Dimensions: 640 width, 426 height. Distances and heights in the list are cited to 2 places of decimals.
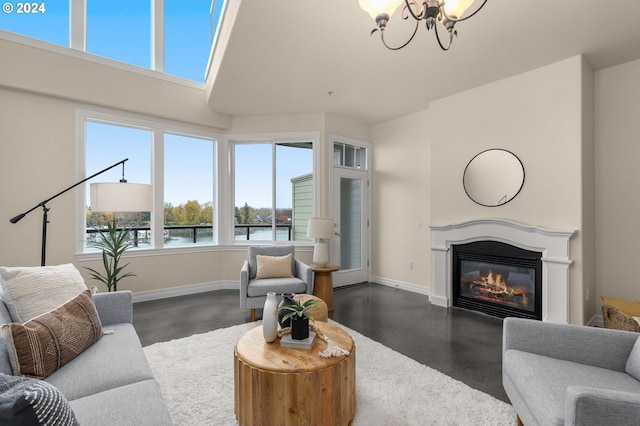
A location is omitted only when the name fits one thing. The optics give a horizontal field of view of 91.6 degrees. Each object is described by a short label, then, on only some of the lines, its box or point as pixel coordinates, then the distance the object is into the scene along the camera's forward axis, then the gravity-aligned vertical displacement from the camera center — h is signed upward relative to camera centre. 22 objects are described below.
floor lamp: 2.96 +0.17
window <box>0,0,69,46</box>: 3.53 +2.29
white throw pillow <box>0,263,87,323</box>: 1.80 -0.47
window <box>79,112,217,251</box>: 4.14 +0.61
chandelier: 1.67 +1.16
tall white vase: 1.94 -0.66
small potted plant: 1.94 -0.67
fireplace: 3.44 -0.78
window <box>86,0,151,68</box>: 4.07 +2.52
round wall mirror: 3.61 +0.45
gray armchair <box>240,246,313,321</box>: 3.49 -0.80
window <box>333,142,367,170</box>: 5.25 +1.02
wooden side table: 4.00 -0.91
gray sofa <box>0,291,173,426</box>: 1.24 -0.80
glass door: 5.22 -0.18
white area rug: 1.84 -1.20
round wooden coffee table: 1.60 -0.92
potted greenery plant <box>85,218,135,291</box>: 3.54 -0.46
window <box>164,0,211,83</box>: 4.64 +2.69
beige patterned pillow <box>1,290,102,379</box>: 1.44 -0.64
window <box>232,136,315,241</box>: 5.17 +0.36
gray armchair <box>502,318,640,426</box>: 1.12 -0.78
